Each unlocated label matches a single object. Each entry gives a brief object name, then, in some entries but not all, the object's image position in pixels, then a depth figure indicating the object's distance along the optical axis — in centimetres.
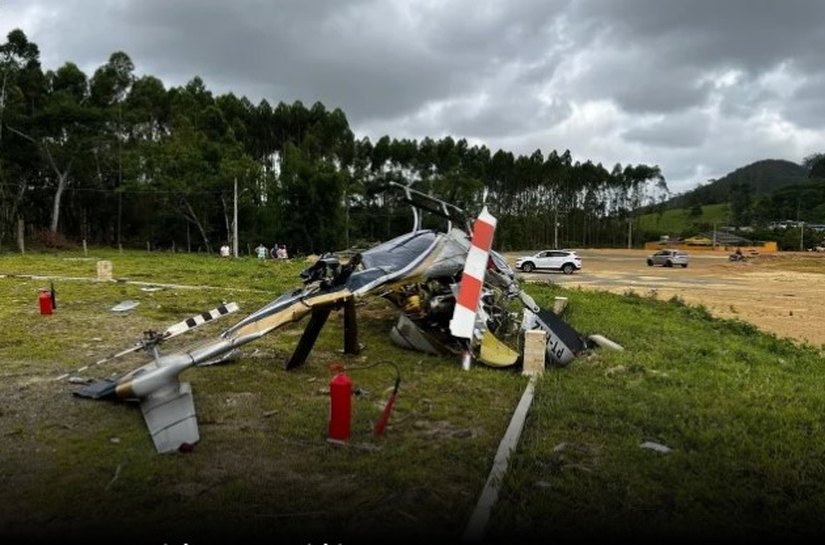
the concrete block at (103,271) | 1866
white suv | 4147
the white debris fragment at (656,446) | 505
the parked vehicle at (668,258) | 5309
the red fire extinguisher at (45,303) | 1155
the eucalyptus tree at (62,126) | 4534
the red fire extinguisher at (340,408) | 500
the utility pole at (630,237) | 10850
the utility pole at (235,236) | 4253
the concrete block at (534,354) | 759
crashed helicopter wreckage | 554
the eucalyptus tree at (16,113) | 4556
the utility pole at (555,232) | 10028
